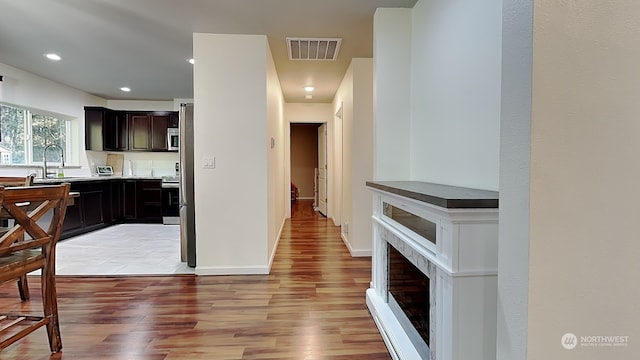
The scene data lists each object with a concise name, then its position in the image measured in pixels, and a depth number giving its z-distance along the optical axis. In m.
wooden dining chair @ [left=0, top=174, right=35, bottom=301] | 2.53
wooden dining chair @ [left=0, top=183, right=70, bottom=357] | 1.61
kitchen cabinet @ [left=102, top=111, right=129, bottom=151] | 5.98
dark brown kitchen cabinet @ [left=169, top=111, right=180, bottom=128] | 6.21
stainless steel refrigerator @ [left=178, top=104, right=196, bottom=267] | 3.26
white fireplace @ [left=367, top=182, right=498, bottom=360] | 1.16
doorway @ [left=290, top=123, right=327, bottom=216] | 10.14
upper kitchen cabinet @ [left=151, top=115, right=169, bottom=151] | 6.23
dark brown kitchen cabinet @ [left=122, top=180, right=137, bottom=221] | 5.90
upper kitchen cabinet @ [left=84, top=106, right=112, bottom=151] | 5.73
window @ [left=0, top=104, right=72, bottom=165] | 4.37
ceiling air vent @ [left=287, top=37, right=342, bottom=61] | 3.19
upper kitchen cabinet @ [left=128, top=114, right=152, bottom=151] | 6.22
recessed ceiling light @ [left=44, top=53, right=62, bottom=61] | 3.75
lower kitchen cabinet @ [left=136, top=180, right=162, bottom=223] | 5.93
